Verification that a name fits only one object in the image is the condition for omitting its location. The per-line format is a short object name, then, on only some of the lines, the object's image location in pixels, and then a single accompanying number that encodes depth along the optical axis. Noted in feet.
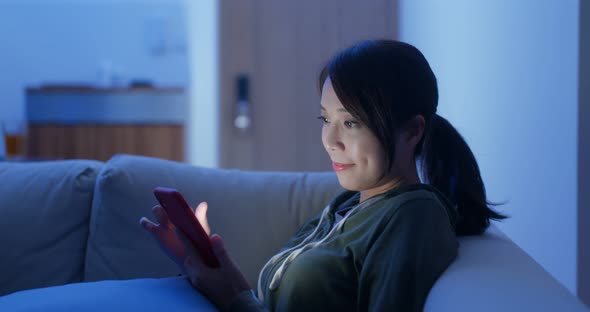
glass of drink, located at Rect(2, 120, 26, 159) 12.74
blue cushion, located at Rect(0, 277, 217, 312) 2.91
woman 2.93
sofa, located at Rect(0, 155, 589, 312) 4.59
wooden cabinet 17.97
